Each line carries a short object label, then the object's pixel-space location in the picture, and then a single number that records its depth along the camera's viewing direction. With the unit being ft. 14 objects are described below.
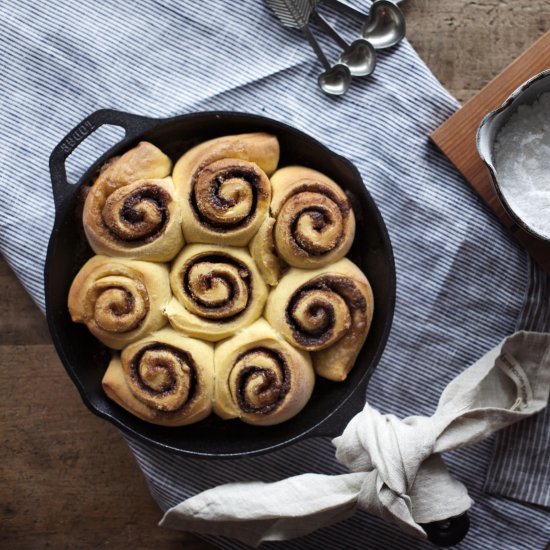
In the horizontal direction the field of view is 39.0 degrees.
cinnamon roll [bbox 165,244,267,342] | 4.27
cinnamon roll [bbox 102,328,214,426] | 4.28
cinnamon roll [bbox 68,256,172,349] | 4.26
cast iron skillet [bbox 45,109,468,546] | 4.36
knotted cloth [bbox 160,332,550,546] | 4.47
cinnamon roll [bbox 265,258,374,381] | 4.29
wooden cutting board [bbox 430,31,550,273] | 4.92
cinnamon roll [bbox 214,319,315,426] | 4.30
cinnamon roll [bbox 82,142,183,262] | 4.23
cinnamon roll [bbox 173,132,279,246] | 4.22
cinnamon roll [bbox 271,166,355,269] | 4.25
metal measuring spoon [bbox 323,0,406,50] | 4.95
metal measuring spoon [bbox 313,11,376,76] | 4.96
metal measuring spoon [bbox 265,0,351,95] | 4.89
